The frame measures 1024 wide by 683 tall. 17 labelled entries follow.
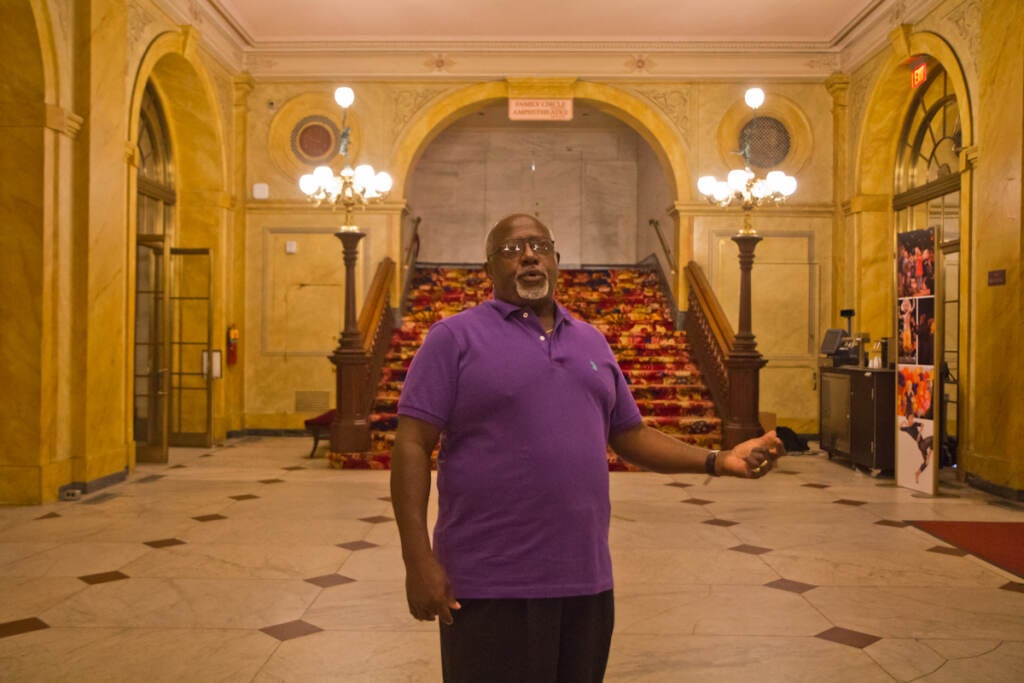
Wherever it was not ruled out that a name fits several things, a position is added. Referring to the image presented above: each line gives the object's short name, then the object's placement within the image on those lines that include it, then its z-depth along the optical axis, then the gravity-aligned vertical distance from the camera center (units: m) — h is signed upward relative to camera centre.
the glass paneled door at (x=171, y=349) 8.53 -0.10
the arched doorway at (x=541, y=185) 15.81 +2.74
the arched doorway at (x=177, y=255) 8.62 +0.87
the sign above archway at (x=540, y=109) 10.84 +2.79
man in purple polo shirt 1.67 -0.29
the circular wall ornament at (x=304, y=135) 10.82 +2.45
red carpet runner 4.78 -1.12
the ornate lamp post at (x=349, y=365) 8.35 -0.22
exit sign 8.93 +2.69
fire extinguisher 10.51 -0.04
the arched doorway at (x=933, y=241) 6.93 +0.87
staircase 9.06 +0.04
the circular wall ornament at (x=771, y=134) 10.78 +2.50
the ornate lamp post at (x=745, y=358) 8.73 -0.12
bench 8.98 -0.81
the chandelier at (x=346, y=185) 8.73 +1.53
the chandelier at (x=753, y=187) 8.91 +1.57
